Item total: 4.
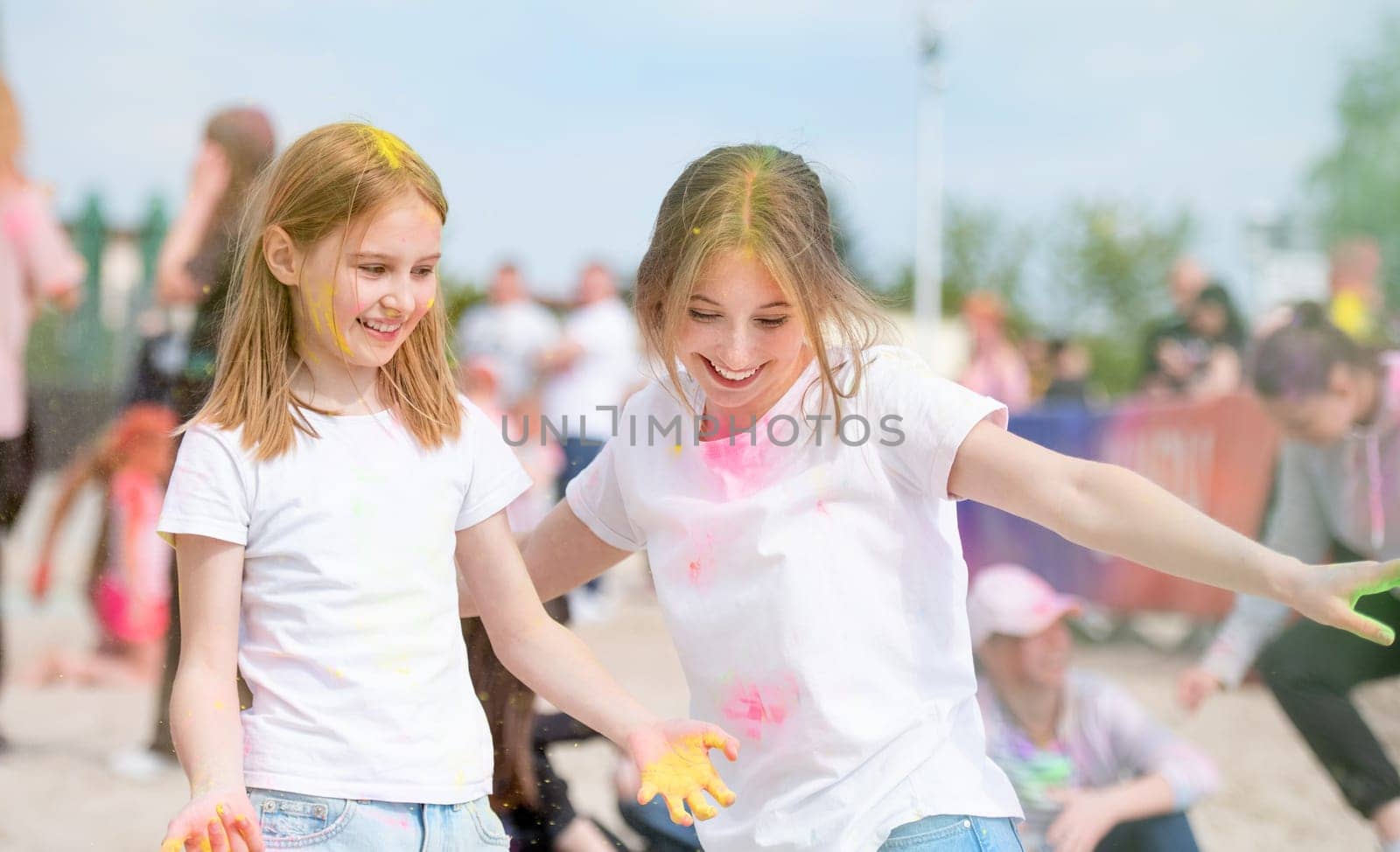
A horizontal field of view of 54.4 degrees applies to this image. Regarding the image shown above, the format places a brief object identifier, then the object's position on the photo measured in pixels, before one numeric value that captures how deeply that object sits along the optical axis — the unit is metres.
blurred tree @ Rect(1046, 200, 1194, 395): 31.52
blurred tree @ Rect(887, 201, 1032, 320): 30.92
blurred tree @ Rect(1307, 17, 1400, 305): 25.16
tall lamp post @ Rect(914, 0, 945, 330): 10.86
